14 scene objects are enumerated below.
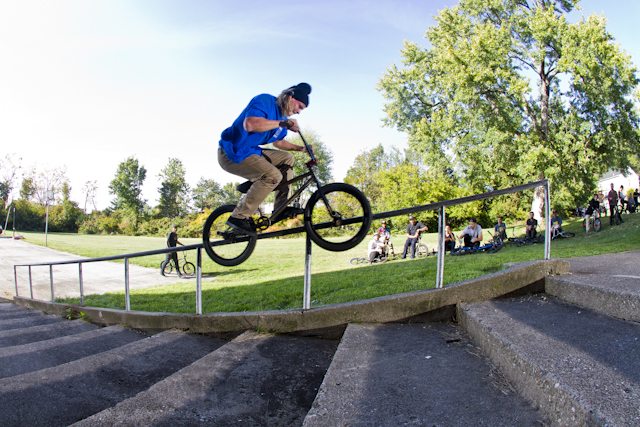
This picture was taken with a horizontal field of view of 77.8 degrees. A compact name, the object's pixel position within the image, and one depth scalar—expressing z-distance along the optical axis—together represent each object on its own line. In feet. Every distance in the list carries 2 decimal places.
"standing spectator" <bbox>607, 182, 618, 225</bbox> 61.46
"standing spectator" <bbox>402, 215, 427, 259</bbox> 44.50
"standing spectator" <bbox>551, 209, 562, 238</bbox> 52.95
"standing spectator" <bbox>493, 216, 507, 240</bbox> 46.88
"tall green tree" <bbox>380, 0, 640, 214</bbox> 64.80
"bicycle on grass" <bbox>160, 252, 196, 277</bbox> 36.07
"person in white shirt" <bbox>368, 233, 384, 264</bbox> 46.69
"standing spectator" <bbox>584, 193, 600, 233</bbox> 59.36
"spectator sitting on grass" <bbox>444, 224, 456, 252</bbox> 43.57
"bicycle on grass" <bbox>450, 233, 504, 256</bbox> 43.35
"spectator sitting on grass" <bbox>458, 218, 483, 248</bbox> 43.37
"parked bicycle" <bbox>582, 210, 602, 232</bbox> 59.06
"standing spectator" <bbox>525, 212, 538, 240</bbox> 49.70
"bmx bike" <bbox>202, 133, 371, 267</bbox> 12.52
